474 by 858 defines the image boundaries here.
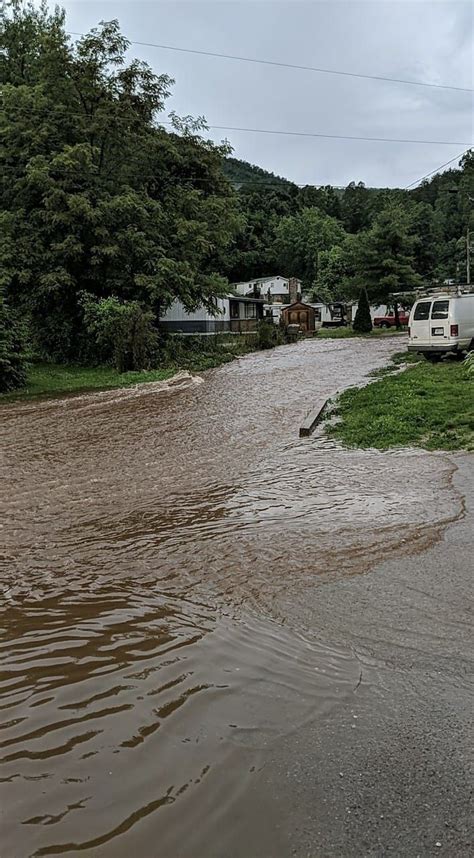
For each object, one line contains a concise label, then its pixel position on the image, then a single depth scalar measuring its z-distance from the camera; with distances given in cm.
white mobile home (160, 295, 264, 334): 3828
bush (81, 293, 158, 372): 2339
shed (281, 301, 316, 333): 4909
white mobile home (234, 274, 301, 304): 6241
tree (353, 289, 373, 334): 4556
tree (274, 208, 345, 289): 8150
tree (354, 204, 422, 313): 4416
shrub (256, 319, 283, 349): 3719
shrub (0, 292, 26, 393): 1834
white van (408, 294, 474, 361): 1717
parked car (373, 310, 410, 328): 5131
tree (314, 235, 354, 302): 6894
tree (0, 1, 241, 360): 2412
